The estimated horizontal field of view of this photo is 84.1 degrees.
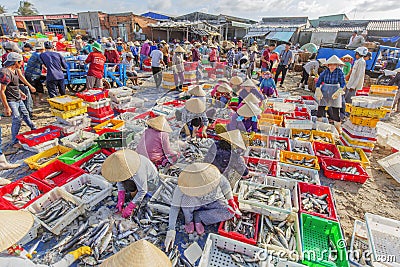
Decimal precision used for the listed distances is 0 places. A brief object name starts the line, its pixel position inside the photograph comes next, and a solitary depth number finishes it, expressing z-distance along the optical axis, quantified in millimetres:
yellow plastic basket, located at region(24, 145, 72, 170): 4562
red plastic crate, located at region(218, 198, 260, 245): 3029
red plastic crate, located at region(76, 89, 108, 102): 6424
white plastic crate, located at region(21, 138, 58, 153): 5219
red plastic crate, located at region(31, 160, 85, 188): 4125
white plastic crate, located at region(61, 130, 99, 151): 4977
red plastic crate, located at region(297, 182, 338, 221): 3480
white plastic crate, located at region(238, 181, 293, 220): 3358
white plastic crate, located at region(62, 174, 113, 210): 3709
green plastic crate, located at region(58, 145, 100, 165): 4656
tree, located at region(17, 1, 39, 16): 57781
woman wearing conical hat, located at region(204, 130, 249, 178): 3672
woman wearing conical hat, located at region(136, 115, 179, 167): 4234
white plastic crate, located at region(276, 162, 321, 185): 4351
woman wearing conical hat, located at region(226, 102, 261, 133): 5195
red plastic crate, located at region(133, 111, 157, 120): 6699
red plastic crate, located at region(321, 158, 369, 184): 4617
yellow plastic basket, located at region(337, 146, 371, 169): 4846
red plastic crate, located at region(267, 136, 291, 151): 5480
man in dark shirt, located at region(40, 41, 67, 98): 6844
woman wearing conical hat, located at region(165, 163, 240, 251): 2953
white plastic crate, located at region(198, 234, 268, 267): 2898
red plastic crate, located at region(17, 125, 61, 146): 5202
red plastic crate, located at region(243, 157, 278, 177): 4512
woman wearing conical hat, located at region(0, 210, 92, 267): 2125
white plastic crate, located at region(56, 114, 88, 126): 5835
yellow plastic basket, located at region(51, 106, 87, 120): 5703
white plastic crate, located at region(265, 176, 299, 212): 4000
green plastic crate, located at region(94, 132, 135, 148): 4891
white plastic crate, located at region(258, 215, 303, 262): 2868
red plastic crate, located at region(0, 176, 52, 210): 3695
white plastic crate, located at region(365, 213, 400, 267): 3008
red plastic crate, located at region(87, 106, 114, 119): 6652
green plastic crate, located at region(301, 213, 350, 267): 2843
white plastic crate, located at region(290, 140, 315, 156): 5393
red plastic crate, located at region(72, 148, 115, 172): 4613
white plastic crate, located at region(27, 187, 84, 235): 3268
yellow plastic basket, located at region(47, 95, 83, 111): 5660
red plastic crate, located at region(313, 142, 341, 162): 5226
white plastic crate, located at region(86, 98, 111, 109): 6472
